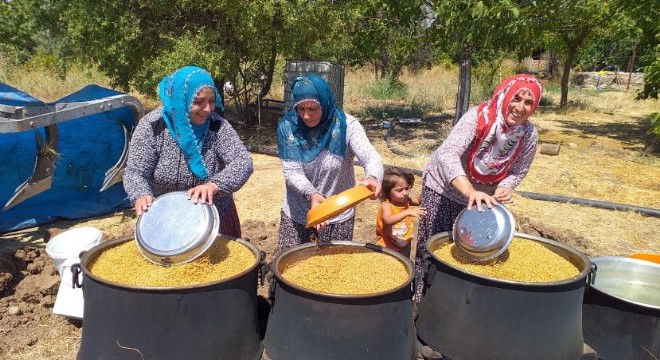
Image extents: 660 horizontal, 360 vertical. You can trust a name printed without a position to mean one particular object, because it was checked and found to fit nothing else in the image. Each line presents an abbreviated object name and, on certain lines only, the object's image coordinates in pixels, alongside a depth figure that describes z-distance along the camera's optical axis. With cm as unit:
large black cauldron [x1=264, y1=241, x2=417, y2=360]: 170
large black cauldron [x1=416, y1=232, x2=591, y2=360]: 182
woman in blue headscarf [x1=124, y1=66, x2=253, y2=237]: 215
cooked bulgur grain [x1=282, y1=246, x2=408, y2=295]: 185
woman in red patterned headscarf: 228
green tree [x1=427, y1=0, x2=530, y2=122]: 583
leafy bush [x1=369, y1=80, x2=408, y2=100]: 1569
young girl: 310
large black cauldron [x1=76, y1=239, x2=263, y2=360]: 164
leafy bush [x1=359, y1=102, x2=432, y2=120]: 1228
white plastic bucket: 318
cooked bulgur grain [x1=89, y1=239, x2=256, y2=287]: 174
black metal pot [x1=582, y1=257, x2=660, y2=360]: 212
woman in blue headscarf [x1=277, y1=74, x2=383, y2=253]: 231
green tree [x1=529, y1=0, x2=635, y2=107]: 671
